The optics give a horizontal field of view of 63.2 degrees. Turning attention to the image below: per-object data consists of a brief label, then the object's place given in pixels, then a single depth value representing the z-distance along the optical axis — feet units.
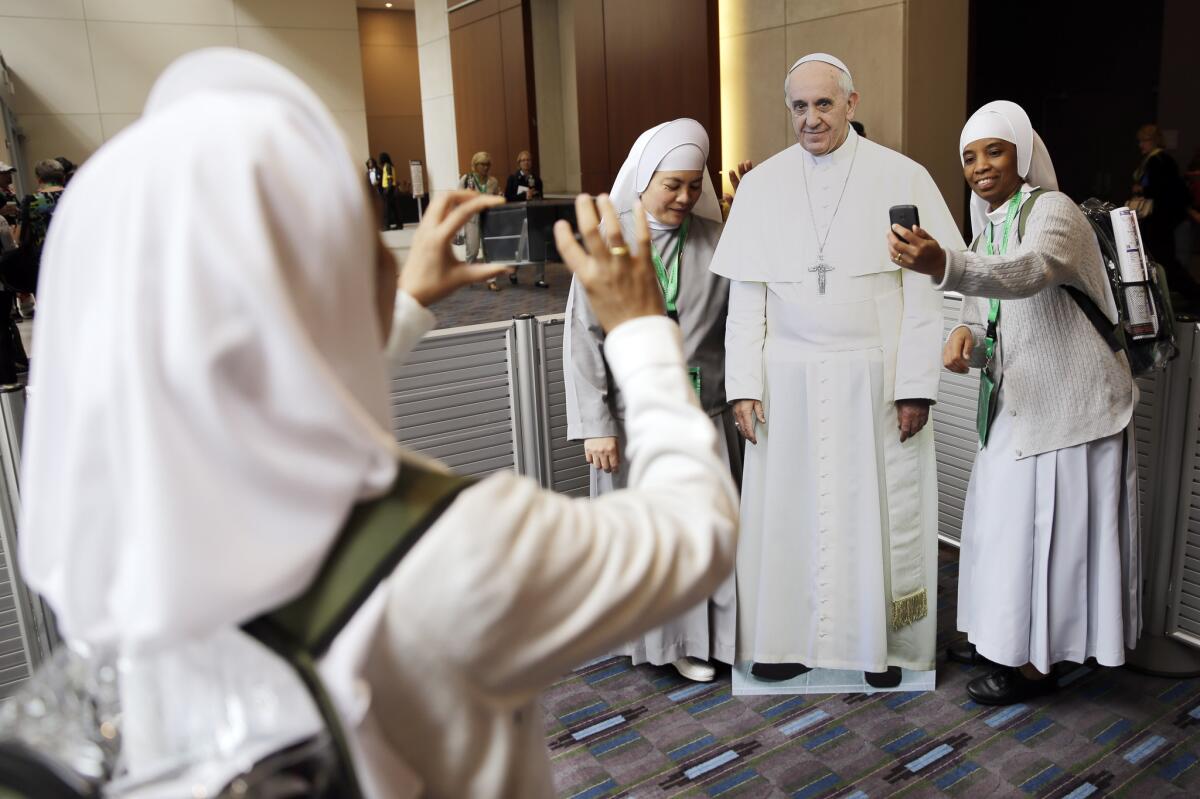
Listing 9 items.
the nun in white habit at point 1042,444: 9.28
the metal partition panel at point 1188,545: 10.14
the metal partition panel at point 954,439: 13.42
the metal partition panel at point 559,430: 12.23
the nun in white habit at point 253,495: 2.22
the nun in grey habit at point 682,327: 10.12
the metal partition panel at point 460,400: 11.53
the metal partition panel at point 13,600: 9.35
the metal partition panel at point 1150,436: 10.36
